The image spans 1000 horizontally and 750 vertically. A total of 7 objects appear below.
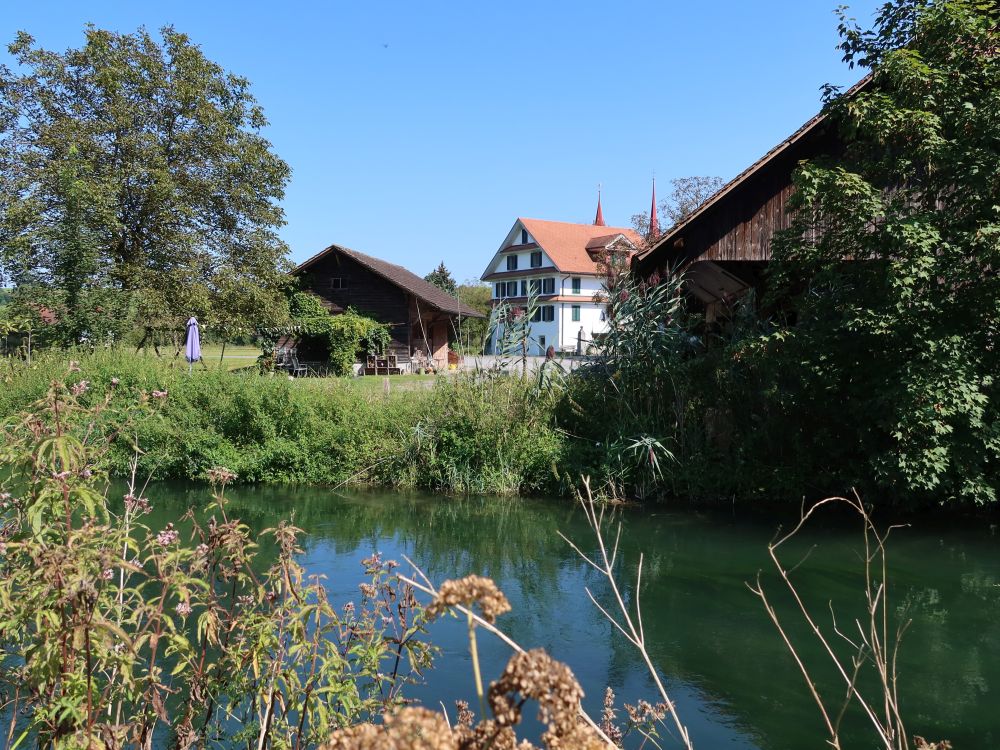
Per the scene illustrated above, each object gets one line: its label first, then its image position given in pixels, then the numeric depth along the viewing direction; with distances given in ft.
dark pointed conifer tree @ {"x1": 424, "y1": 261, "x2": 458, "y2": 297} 255.09
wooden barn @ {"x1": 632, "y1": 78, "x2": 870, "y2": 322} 43.42
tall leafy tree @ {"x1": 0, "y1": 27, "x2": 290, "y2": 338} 87.71
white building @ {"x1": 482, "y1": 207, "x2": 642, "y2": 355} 180.65
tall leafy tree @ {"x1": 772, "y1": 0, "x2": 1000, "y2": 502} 31.83
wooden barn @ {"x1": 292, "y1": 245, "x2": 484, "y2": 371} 116.88
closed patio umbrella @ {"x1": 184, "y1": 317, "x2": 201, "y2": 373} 64.64
